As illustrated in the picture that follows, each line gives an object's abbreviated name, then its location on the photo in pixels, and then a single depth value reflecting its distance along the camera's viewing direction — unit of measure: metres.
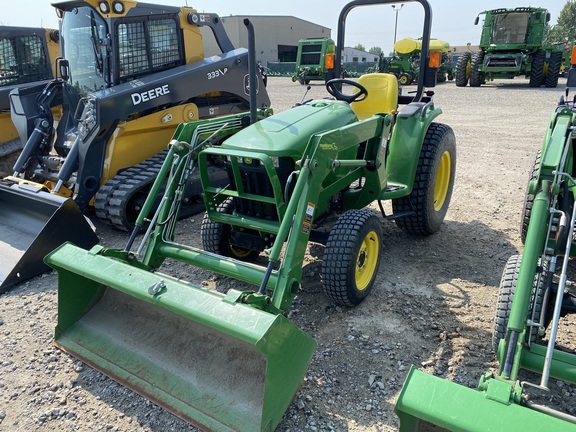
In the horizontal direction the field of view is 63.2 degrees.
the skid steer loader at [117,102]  5.02
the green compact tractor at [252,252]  2.43
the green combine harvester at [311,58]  22.09
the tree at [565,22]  61.88
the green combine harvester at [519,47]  17.95
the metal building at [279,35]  49.44
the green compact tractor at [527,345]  1.72
